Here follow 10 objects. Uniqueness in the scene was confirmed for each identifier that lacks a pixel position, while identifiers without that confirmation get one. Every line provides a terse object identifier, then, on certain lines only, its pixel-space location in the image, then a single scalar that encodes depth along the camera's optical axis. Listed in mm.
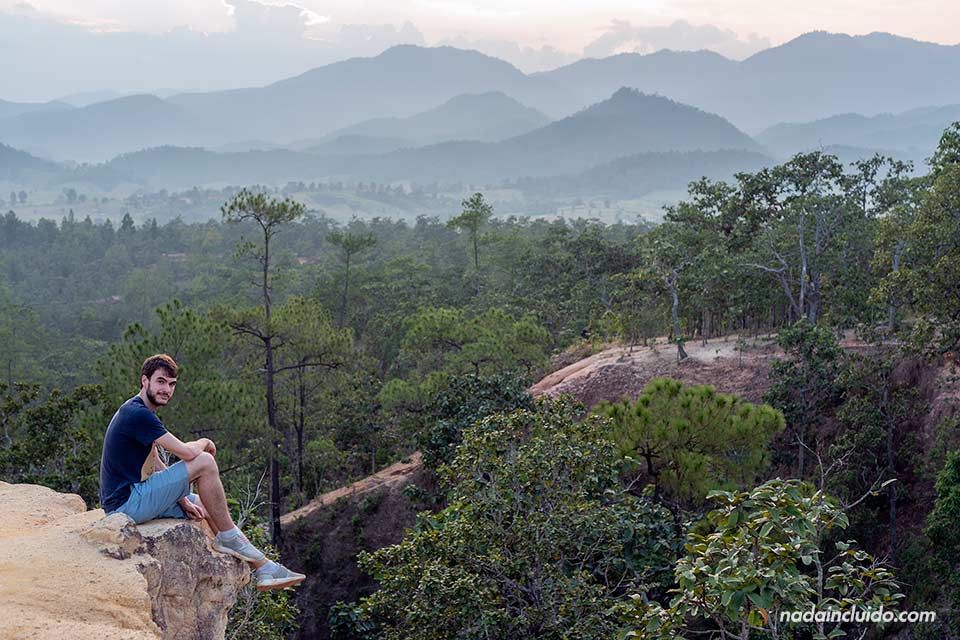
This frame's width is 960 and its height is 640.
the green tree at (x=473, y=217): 36500
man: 4789
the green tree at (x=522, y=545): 7062
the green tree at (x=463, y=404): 13664
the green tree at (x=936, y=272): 11297
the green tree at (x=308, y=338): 14961
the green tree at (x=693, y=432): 9875
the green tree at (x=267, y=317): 14372
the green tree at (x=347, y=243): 30172
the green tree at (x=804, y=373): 12734
